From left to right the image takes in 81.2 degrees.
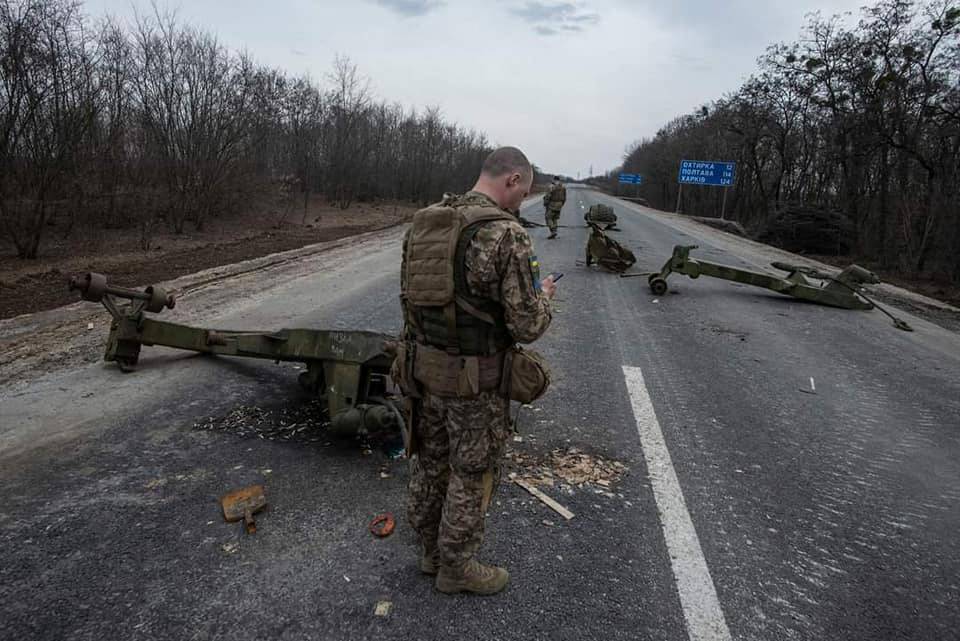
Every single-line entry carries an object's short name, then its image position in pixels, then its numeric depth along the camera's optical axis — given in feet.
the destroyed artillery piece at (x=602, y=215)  54.01
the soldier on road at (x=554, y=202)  53.72
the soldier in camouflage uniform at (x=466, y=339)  7.29
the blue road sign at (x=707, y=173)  111.62
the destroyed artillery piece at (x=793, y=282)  28.35
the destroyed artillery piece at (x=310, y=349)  11.05
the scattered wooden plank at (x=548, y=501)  9.80
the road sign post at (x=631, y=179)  220.64
